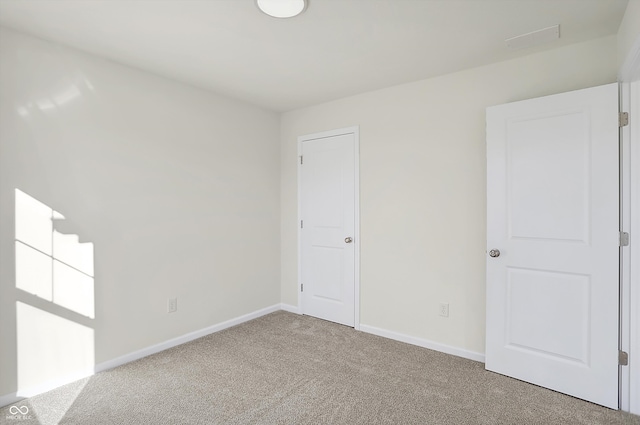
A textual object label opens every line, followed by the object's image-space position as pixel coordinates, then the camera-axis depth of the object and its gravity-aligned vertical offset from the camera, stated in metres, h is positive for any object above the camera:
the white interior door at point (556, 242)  2.16 -0.22
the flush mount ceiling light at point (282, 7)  1.92 +1.20
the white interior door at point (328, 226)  3.62 -0.17
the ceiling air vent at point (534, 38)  2.24 +1.19
